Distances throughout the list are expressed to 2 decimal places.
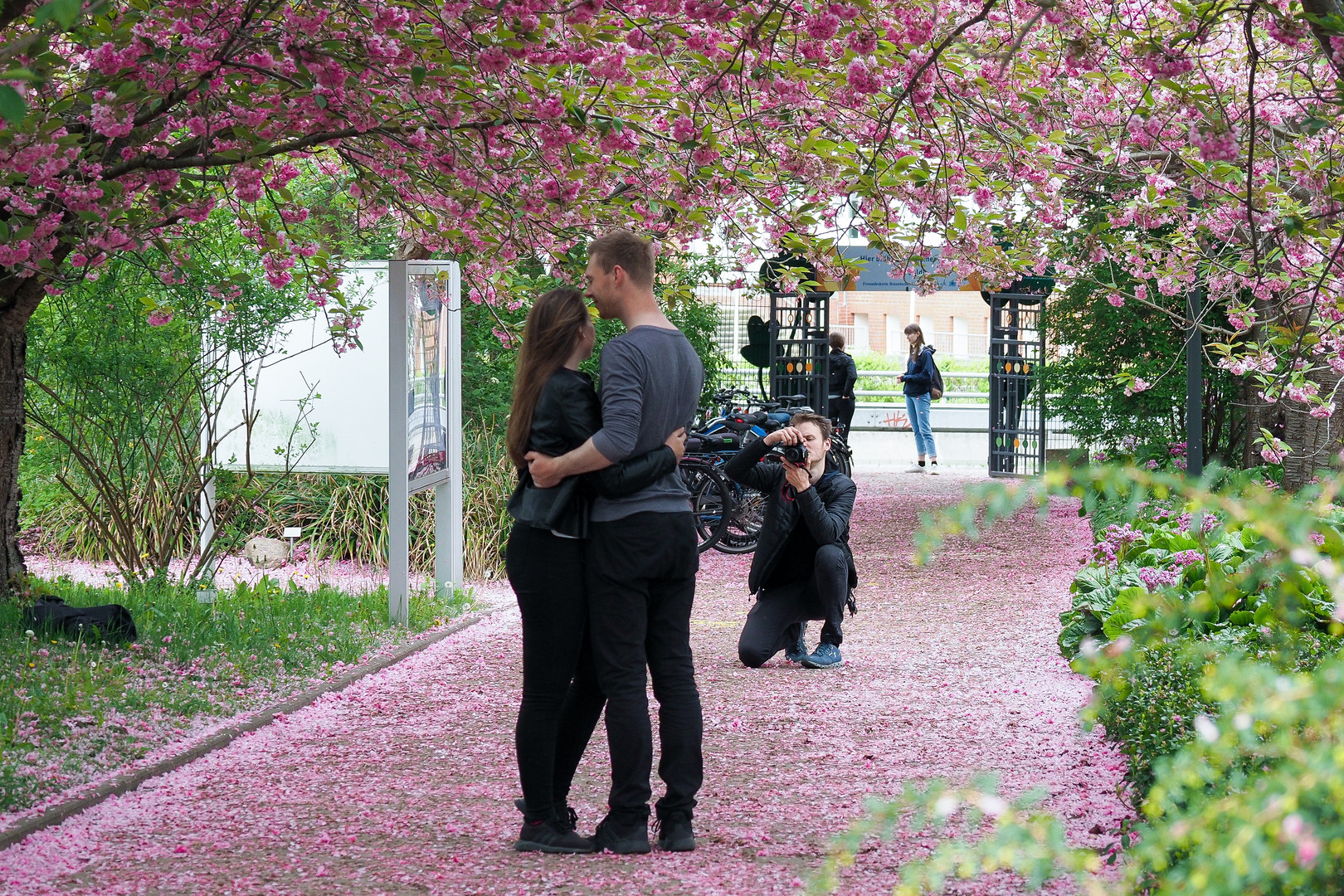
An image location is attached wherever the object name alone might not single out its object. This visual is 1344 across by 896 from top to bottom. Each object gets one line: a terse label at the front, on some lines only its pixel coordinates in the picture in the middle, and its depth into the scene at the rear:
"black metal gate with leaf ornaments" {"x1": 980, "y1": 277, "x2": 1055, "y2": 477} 33.37
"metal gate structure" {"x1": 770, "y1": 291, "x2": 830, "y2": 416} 33.09
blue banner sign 39.12
